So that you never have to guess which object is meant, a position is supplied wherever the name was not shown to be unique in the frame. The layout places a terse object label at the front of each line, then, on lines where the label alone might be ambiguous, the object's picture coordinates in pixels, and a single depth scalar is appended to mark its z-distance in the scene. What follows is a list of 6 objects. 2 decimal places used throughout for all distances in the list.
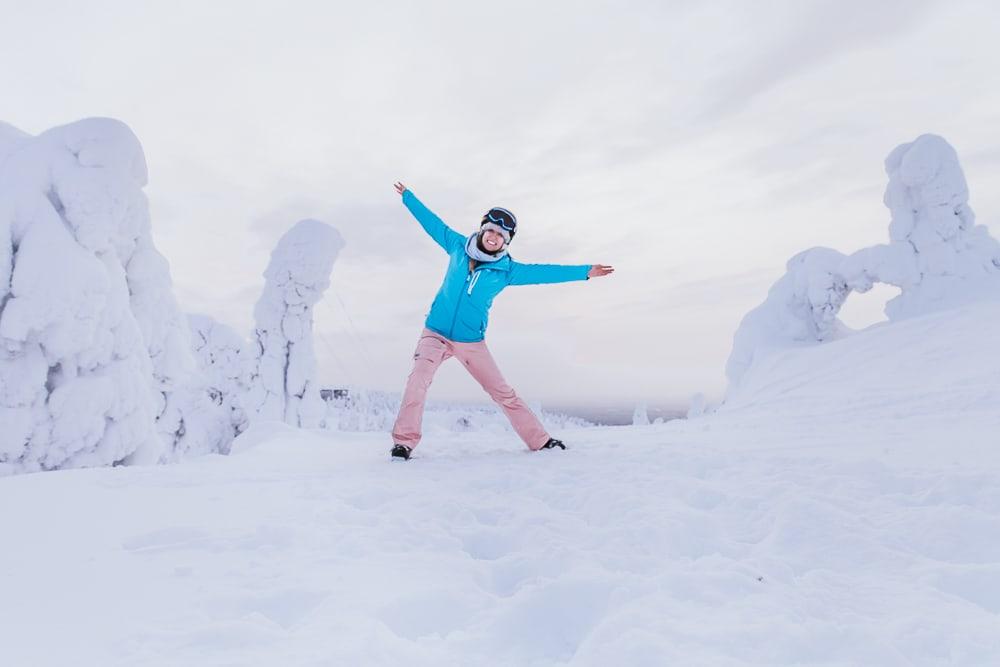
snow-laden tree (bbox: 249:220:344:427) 19.97
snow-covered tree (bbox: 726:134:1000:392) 12.40
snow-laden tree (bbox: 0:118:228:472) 7.84
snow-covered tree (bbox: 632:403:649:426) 32.56
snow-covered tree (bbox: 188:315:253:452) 21.41
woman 5.96
